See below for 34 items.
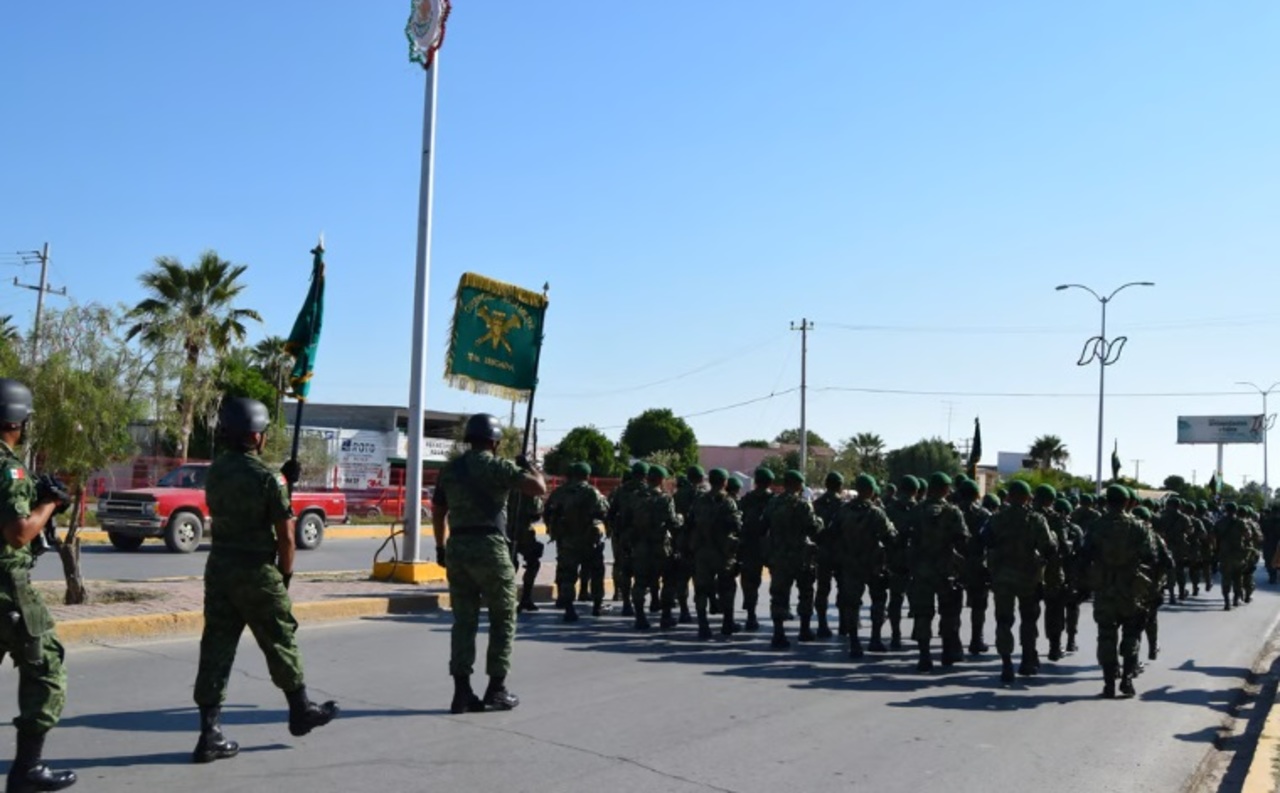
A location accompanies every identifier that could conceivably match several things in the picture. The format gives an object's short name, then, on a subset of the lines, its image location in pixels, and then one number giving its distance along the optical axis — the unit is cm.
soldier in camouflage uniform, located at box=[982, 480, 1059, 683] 1058
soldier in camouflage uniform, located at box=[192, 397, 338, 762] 630
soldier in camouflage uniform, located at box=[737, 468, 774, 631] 1339
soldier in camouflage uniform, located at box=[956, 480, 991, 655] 1202
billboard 9819
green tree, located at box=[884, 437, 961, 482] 6362
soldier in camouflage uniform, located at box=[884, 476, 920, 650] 1220
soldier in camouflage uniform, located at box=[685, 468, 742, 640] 1288
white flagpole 1567
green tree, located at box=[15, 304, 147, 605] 1199
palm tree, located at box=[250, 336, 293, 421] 5208
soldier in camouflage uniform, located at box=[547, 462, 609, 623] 1373
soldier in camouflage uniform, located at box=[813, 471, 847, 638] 1248
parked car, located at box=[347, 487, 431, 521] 3526
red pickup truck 2062
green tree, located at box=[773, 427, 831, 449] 12056
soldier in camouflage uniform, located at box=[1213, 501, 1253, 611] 2012
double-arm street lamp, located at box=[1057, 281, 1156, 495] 3994
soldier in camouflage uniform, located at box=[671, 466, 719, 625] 1330
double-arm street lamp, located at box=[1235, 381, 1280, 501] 6966
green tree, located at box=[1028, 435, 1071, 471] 10244
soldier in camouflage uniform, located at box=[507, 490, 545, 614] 1212
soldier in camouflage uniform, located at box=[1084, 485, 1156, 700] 998
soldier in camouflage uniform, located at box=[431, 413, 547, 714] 771
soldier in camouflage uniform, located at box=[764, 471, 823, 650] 1248
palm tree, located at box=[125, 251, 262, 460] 3091
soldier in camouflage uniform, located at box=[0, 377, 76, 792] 529
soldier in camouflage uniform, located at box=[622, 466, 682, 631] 1318
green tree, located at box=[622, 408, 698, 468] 8044
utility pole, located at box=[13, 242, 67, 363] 4234
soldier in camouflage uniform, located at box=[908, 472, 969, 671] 1108
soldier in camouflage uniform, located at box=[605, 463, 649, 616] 1367
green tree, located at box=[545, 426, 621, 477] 5760
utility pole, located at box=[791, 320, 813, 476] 5543
